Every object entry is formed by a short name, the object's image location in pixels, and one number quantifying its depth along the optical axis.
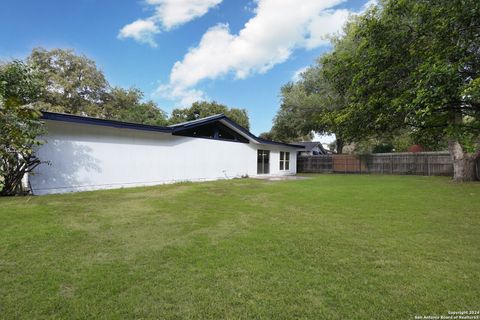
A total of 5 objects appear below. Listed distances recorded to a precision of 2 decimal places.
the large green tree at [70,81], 21.06
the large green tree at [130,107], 24.92
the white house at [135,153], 8.03
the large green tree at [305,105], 17.44
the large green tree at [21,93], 6.68
